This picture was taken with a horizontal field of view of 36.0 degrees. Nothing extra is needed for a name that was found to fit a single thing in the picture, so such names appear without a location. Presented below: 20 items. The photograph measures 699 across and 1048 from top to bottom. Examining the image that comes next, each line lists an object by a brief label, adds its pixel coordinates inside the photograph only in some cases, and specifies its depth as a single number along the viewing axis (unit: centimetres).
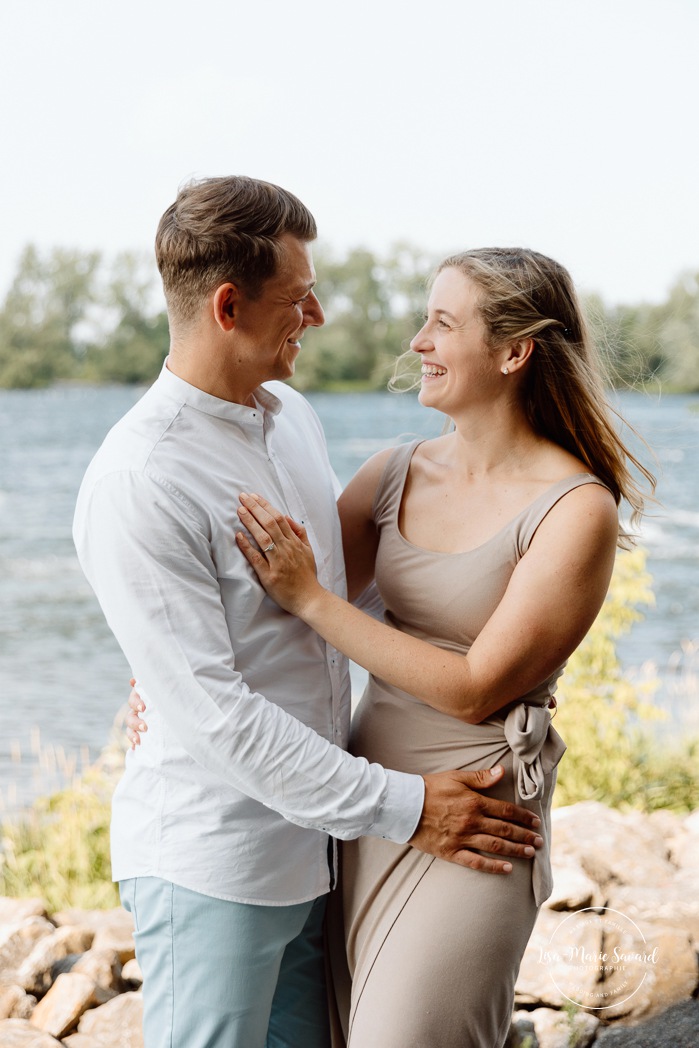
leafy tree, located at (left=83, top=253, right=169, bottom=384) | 3112
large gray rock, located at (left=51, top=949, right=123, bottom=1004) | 292
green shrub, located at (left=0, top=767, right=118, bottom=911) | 397
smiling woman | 178
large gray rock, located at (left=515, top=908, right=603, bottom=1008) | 292
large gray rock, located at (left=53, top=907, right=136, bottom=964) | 313
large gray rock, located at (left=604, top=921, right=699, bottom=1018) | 290
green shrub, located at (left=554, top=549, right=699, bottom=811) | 440
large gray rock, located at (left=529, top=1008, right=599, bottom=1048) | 281
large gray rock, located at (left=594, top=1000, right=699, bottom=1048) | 278
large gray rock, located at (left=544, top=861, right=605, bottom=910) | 316
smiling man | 163
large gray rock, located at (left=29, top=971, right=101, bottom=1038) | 280
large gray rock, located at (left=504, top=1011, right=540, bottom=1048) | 277
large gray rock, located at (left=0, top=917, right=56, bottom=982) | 311
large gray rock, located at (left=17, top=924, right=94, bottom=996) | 301
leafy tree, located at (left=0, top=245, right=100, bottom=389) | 3500
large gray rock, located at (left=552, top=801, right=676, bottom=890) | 355
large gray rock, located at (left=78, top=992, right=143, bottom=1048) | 273
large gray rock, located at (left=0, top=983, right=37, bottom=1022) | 289
